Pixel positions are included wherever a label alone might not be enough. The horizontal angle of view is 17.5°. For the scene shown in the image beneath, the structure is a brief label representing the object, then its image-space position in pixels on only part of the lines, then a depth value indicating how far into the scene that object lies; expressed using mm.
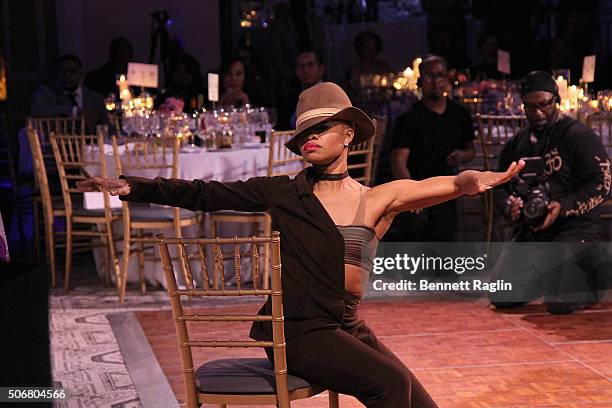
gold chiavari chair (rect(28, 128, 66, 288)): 12016
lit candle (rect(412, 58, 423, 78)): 17001
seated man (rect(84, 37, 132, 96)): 17741
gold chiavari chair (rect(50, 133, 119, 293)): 11513
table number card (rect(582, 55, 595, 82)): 13847
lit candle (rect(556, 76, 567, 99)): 12596
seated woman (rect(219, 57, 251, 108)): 14847
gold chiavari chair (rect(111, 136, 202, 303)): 11156
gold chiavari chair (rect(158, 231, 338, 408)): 5092
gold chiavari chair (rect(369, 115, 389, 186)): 12917
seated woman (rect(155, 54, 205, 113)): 16566
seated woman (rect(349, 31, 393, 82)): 19279
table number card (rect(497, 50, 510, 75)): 14959
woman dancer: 5229
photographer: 10247
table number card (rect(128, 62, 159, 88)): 15112
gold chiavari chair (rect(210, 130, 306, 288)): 11345
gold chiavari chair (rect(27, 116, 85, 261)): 13285
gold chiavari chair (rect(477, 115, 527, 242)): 12428
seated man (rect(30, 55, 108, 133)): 16231
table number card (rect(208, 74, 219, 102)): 13889
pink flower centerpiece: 12997
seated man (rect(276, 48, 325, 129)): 14330
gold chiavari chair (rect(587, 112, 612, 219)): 11680
